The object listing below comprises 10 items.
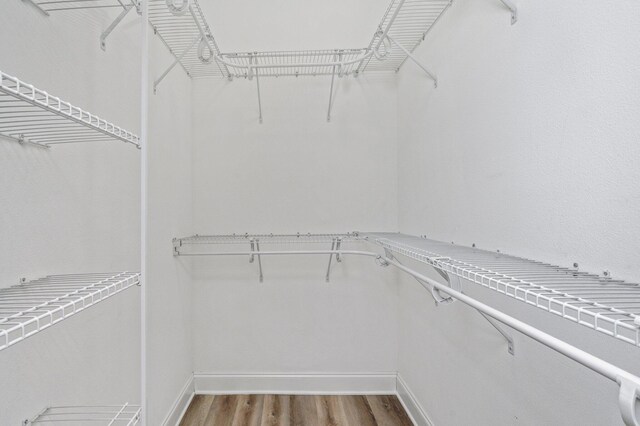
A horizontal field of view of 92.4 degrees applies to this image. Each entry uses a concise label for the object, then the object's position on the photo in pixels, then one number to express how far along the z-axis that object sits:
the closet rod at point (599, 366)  0.35
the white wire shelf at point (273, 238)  1.89
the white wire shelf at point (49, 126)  0.63
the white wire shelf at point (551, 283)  0.48
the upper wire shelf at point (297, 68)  1.95
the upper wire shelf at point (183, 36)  1.45
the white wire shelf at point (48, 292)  0.58
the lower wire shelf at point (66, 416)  0.82
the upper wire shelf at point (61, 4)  0.86
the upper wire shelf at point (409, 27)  1.44
